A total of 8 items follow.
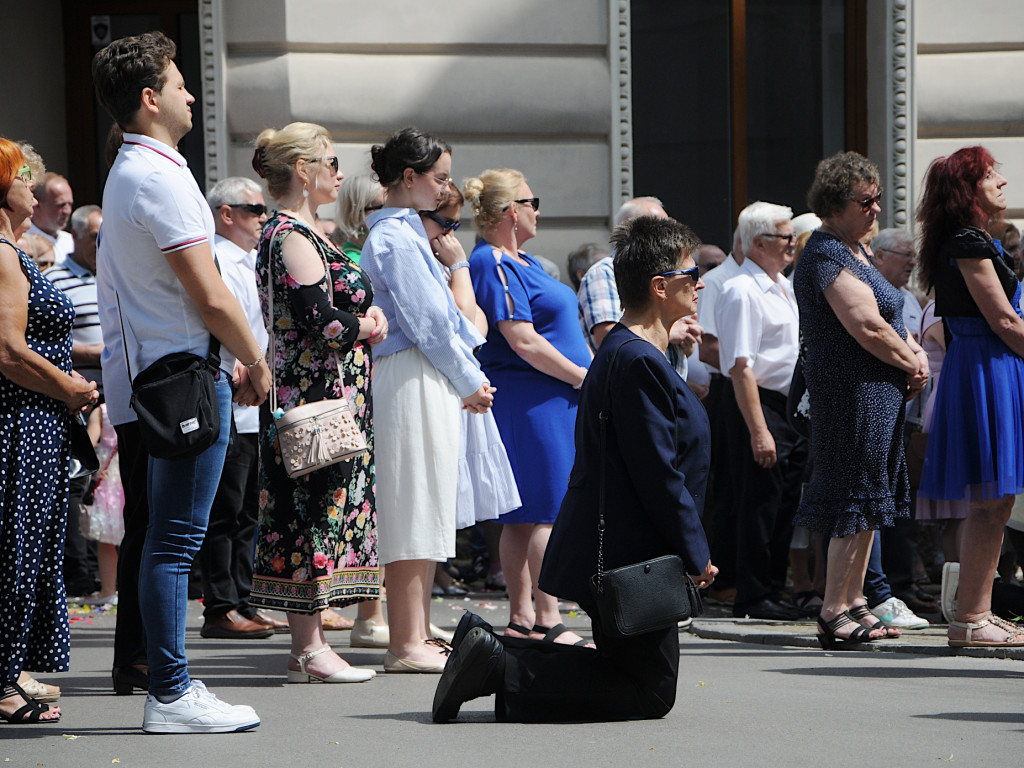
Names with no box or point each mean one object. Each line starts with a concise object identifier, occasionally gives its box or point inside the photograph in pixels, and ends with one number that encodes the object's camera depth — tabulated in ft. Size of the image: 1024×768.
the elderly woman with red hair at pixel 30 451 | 30.45
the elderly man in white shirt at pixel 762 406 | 49.34
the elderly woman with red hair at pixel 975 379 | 40.01
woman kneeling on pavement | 29.76
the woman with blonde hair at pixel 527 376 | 41.16
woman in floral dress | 34.71
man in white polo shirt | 28.43
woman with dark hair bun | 36.91
